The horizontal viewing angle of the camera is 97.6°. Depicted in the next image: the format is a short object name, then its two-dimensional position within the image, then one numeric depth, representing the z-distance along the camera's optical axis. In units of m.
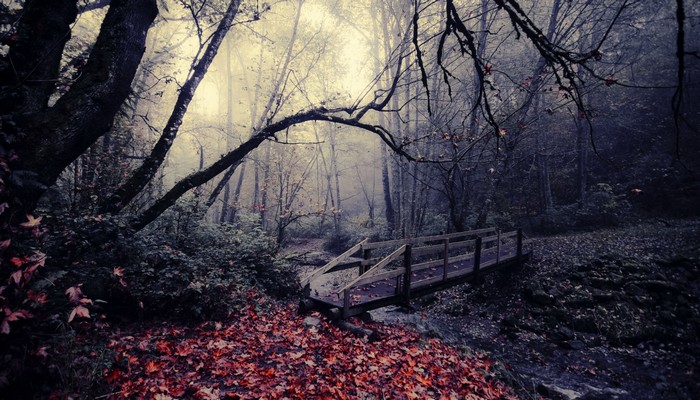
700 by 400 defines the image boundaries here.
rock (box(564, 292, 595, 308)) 8.73
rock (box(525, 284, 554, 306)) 9.20
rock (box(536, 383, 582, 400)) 5.93
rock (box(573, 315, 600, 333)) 8.09
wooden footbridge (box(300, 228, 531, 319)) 6.65
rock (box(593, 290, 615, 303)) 8.68
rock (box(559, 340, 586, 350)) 7.59
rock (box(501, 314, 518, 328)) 8.93
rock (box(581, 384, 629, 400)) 5.86
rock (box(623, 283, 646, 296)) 8.62
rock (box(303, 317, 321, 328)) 6.44
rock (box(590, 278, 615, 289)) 9.11
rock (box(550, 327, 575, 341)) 8.00
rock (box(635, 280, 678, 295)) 8.48
